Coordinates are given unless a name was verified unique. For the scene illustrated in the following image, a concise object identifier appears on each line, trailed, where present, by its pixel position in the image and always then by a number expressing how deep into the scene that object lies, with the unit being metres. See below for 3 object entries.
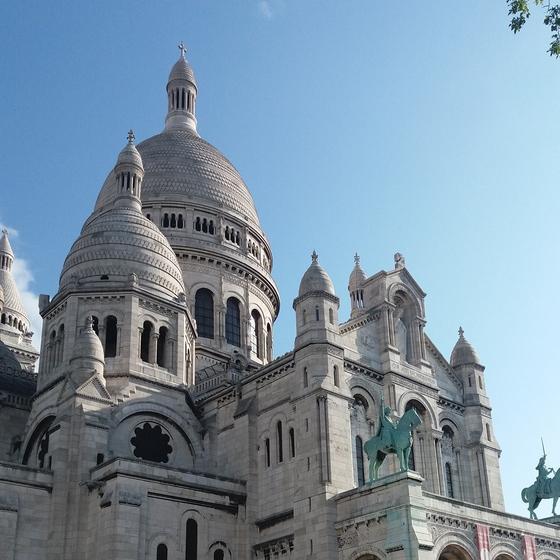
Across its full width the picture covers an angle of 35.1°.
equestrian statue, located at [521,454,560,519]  47.22
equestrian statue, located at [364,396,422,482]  39.16
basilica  40.03
